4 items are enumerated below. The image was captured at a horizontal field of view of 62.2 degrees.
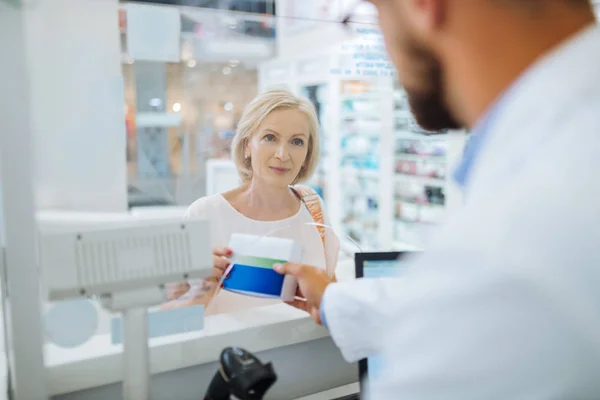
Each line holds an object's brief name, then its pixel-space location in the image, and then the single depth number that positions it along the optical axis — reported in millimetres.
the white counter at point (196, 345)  945
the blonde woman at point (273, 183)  1304
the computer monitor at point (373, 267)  1101
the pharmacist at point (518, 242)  427
